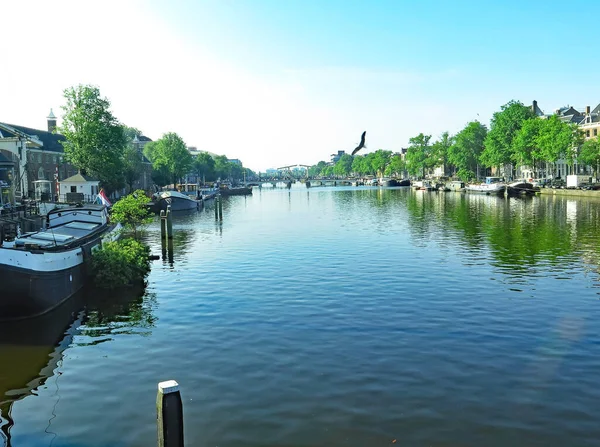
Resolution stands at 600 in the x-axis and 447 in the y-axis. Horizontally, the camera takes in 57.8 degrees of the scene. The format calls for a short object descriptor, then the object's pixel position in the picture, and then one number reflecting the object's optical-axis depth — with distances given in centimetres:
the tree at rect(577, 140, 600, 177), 9719
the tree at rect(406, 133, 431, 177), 19188
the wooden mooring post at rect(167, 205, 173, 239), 4425
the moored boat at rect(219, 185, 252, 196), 17198
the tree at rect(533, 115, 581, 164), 9844
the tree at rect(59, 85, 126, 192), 7538
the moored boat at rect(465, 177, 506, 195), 11221
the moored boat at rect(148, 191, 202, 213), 9088
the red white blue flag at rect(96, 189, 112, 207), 4181
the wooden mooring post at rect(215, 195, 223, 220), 7346
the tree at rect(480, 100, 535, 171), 12350
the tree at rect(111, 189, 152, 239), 4269
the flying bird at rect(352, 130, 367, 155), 3020
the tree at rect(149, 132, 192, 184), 12519
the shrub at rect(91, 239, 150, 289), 2759
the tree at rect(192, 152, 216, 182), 18050
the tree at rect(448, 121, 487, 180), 14712
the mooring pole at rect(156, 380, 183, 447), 891
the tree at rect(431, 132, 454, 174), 17312
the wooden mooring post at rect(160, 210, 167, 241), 4706
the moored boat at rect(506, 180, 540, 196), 10688
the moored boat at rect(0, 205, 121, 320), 2127
